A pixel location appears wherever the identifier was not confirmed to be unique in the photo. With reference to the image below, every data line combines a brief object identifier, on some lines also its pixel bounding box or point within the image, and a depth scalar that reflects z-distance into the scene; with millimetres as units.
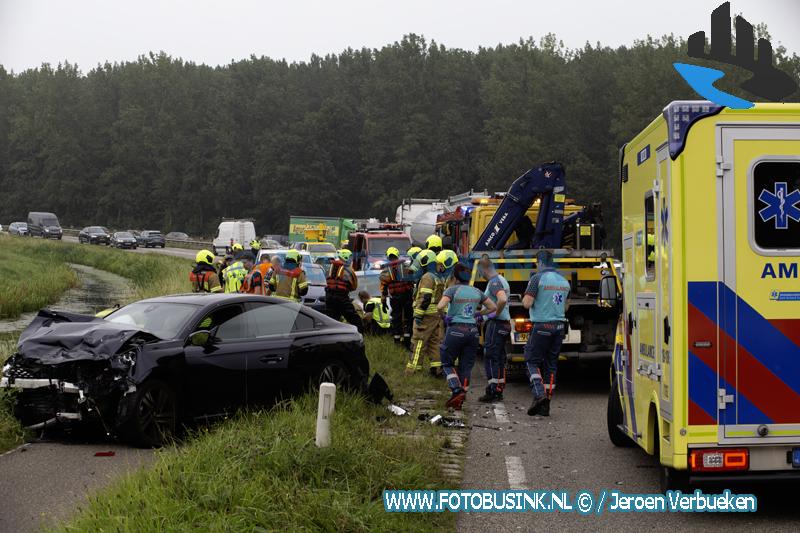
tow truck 13016
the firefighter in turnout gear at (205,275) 14836
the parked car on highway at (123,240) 69188
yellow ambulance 6203
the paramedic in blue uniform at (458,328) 11102
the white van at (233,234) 56219
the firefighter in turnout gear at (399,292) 15828
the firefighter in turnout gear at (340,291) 15430
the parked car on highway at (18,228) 78012
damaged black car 8703
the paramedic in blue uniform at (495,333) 11602
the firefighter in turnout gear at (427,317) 12641
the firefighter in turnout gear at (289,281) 15141
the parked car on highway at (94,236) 72312
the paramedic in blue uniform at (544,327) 10977
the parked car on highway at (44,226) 73812
